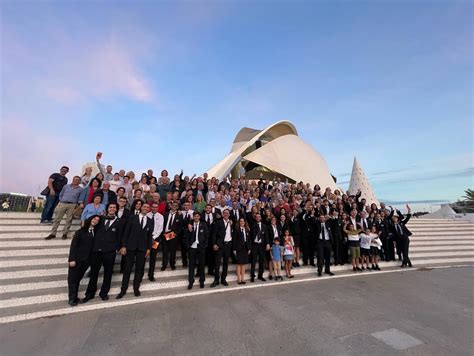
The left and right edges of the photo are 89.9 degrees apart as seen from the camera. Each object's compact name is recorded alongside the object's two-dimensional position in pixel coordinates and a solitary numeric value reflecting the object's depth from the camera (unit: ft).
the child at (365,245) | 21.49
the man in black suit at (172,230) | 16.30
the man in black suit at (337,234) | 20.94
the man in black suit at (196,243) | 15.12
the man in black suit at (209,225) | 17.17
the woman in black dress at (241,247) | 16.48
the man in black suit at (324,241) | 19.54
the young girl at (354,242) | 20.98
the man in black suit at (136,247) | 13.50
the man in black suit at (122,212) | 14.78
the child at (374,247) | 21.93
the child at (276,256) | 17.78
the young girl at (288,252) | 18.07
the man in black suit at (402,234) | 23.62
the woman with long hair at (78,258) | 11.99
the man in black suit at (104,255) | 12.74
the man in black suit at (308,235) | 20.74
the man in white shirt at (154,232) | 15.15
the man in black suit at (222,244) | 15.90
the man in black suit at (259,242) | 17.24
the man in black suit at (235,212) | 18.67
